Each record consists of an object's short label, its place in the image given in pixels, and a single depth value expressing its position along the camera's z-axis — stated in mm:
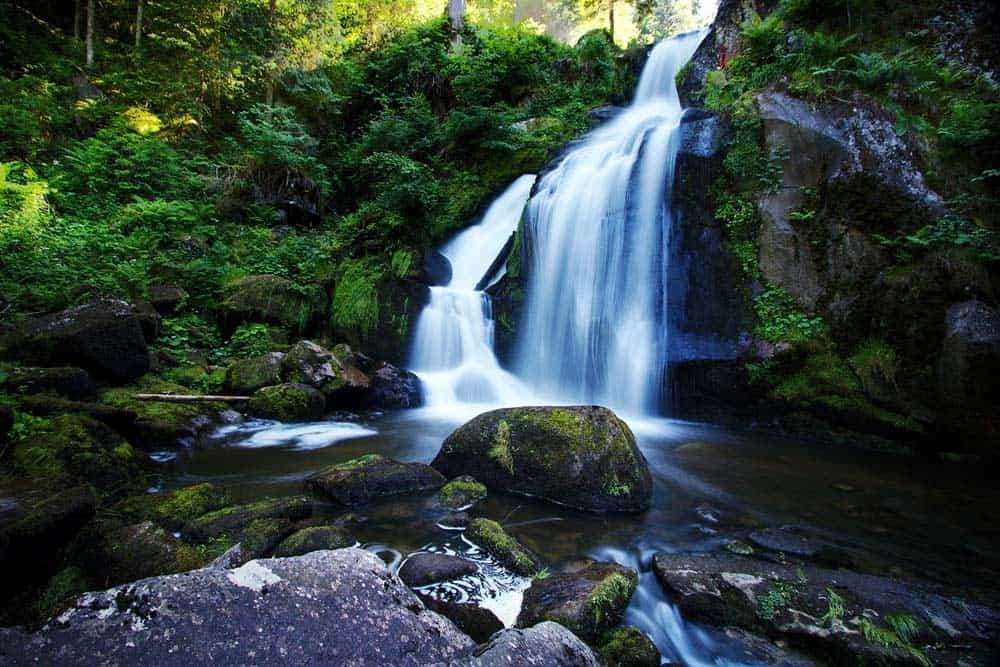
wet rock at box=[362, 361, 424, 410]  8430
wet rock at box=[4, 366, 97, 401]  4949
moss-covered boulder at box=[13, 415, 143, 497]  3820
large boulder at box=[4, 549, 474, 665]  1587
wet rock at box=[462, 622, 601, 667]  1878
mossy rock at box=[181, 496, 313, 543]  3336
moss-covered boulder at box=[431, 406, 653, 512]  4281
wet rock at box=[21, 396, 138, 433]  4641
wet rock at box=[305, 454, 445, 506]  4254
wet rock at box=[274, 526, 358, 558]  3109
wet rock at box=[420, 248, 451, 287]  10641
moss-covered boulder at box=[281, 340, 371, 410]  7758
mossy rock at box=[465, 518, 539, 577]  3211
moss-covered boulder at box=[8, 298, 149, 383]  5734
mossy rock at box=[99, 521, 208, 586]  2574
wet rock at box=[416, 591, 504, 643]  2543
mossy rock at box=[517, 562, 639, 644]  2607
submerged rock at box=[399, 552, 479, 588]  2984
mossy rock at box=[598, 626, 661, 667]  2432
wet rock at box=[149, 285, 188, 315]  8922
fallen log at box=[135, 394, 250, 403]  6312
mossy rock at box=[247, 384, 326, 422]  7102
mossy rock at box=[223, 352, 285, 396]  7441
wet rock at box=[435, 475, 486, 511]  4211
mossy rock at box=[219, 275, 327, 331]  9336
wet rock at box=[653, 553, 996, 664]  2537
